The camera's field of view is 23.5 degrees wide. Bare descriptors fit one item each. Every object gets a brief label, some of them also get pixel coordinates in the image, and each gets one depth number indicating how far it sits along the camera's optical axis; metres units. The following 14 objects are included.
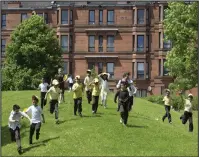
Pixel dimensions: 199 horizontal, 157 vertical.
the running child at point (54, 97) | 24.52
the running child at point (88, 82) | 28.21
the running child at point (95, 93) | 25.81
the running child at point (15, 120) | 20.68
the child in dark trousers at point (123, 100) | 22.97
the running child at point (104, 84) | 28.18
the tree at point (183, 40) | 39.03
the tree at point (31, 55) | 52.00
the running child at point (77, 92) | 25.47
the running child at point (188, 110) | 25.64
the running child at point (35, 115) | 21.00
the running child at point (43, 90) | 28.80
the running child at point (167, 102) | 27.55
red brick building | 66.56
